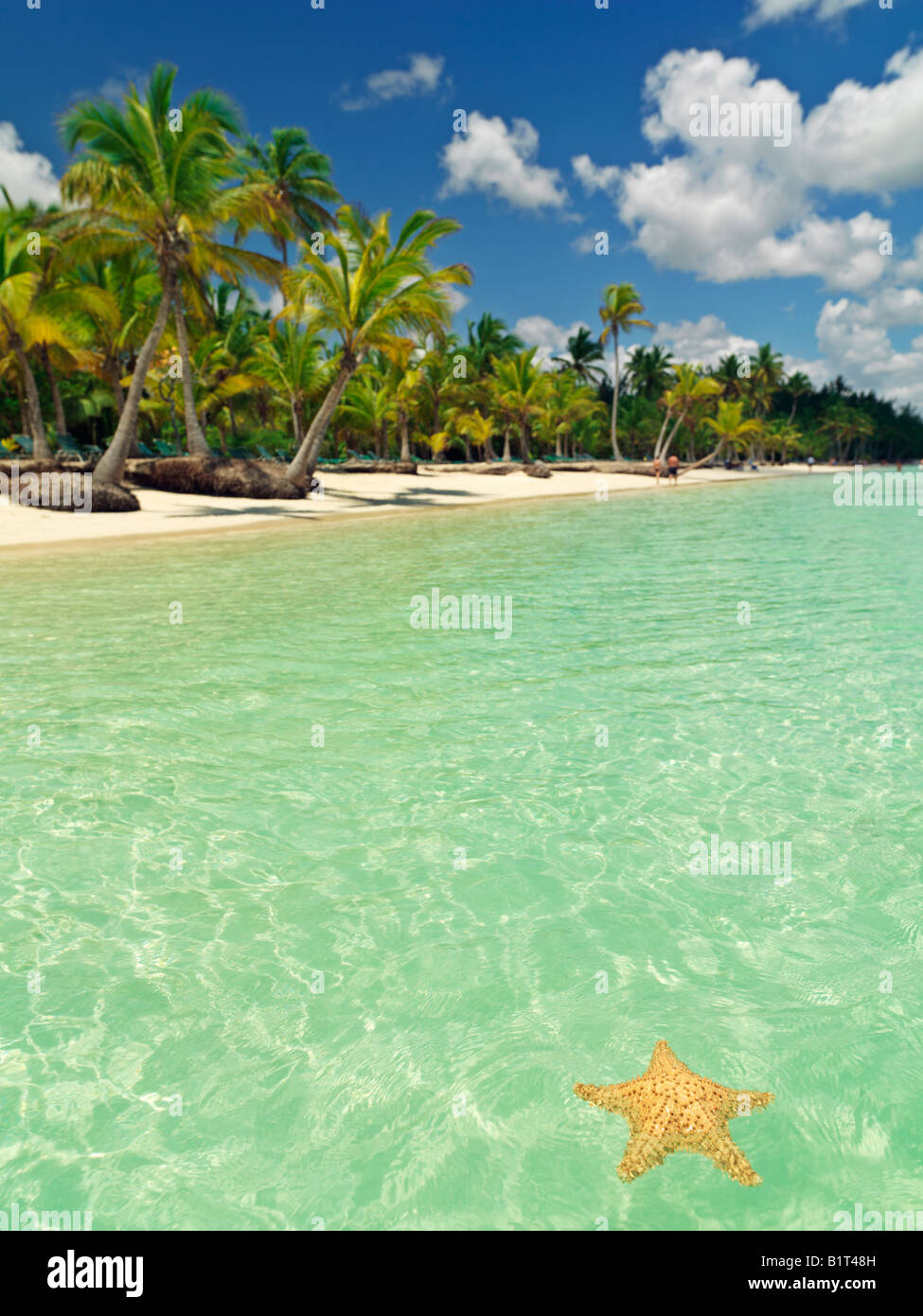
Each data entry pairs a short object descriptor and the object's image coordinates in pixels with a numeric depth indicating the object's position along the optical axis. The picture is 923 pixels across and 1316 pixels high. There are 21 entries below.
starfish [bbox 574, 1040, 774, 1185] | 2.17
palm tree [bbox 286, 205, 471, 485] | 23.69
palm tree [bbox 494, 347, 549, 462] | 45.09
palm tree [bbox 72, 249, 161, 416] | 25.84
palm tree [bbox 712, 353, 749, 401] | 83.56
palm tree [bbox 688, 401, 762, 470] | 60.94
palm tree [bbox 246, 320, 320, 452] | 31.22
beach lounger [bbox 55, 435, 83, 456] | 30.99
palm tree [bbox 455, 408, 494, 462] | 46.44
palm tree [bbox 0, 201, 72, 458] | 20.66
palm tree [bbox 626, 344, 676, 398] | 78.38
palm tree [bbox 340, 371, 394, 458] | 39.62
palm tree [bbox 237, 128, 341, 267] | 37.59
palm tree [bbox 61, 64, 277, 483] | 19.98
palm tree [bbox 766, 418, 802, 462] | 96.62
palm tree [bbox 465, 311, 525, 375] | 56.19
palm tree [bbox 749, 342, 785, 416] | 89.75
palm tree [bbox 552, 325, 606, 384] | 65.94
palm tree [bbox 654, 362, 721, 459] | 52.50
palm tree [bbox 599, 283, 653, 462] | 54.06
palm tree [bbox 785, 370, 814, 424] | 104.69
